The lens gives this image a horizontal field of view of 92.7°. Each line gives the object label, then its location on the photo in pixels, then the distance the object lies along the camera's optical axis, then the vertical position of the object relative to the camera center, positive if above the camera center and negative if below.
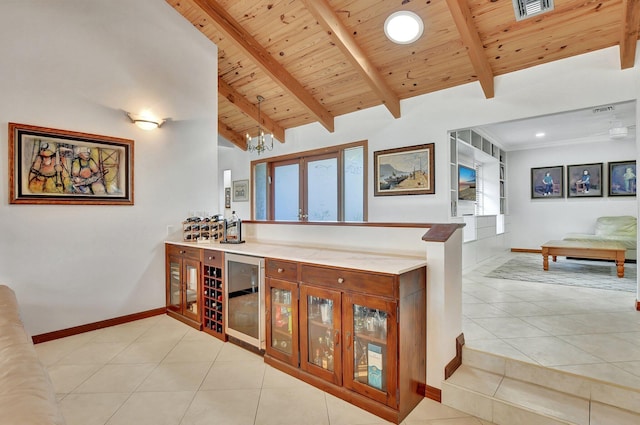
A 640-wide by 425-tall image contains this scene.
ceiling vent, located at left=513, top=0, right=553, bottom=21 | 2.57 +1.75
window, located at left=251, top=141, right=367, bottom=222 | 5.21 +0.50
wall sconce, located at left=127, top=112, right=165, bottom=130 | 3.44 +1.05
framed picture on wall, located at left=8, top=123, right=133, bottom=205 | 2.76 +0.45
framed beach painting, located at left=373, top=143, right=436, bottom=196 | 4.30 +0.60
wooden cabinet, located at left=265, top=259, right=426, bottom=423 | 1.80 -0.81
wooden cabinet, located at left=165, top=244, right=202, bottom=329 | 3.25 -0.81
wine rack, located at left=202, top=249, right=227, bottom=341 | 2.94 -0.82
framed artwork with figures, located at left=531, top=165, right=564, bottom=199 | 6.94 +0.65
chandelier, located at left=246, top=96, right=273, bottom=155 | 5.32 +1.51
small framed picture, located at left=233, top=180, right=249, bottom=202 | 7.02 +0.49
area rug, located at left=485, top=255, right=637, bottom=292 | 4.14 -1.00
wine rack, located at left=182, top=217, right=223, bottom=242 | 3.64 -0.21
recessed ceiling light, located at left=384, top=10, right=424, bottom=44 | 3.10 +1.92
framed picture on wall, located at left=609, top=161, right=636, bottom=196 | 6.12 +0.64
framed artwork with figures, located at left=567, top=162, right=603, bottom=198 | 6.48 +0.64
